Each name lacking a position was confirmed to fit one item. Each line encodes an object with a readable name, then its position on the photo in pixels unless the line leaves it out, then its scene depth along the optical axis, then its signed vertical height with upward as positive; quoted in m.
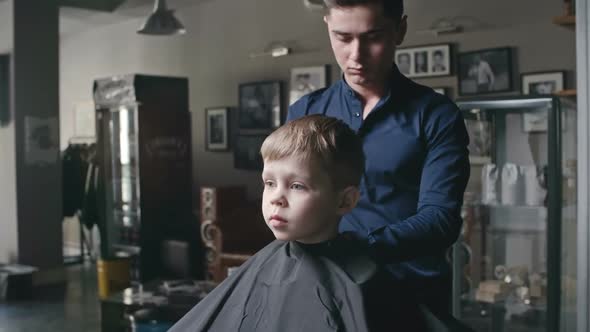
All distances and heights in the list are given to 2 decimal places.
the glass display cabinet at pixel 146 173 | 6.24 -0.21
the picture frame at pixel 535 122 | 3.40 +0.12
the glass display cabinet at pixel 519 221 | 3.39 -0.42
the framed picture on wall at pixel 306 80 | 5.79 +0.61
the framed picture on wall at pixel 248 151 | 6.28 -0.02
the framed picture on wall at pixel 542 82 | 4.43 +0.42
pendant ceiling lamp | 5.32 +1.03
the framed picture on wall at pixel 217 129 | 6.63 +0.22
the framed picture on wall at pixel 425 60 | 5.02 +0.67
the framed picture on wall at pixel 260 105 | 6.17 +0.42
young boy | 1.17 -0.18
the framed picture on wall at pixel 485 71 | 4.71 +0.53
